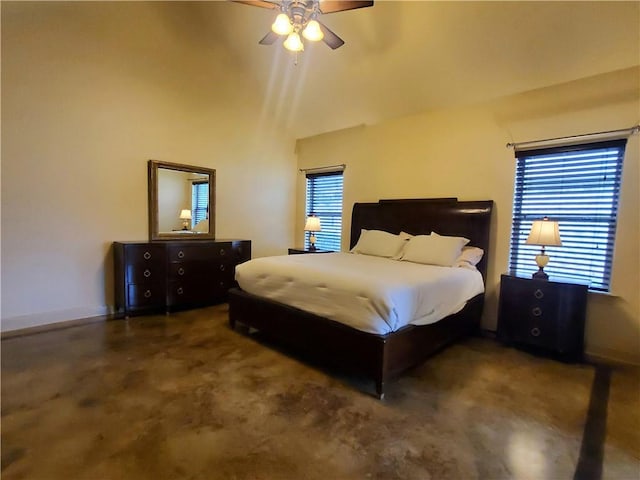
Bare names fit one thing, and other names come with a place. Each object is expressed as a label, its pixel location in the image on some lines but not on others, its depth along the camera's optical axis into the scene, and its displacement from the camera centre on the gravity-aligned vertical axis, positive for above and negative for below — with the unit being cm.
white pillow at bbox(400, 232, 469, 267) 336 -32
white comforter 219 -55
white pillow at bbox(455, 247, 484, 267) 338 -39
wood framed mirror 398 +15
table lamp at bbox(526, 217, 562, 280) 288 -14
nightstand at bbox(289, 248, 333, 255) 485 -52
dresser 359 -72
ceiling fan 237 +149
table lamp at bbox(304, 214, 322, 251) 487 -12
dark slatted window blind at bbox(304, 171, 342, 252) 513 +19
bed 222 -86
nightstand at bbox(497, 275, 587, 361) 280 -83
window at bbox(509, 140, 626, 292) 291 +17
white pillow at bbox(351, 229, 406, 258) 385 -31
